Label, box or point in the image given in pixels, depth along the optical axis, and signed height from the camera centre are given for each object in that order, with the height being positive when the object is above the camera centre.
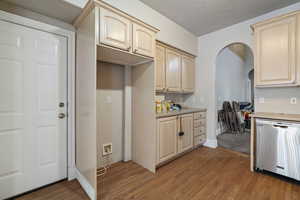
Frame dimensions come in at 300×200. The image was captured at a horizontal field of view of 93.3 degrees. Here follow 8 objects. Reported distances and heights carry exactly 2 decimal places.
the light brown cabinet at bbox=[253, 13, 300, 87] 2.08 +0.75
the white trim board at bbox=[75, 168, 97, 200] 1.61 -1.08
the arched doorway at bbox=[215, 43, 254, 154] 3.98 -0.01
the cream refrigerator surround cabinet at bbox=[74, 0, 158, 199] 1.59 +0.35
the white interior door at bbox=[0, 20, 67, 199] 1.62 -0.12
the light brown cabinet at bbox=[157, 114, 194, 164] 2.32 -0.66
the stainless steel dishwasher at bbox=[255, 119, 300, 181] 1.90 -0.68
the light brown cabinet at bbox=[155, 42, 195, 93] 2.67 +0.63
